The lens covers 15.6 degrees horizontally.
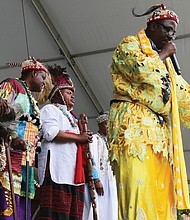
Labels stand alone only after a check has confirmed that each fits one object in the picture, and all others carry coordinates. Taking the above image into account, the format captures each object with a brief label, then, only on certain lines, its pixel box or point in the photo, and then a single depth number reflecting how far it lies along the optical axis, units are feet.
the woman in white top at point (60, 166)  16.70
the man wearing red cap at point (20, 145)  13.67
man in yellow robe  12.70
